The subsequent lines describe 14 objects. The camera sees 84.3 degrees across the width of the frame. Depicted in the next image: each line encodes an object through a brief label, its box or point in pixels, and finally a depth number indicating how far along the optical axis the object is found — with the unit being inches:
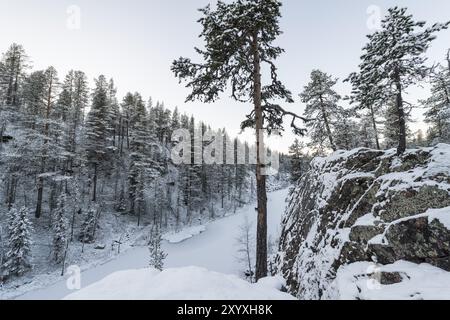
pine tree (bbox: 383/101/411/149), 1168.0
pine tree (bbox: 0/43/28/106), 1817.2
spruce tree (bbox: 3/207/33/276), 821.9
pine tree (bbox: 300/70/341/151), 958.4
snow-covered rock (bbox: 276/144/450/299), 242.2
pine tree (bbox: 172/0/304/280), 345.4
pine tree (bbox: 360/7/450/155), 386.9
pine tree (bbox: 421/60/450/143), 1009.1
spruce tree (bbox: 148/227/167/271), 898.1
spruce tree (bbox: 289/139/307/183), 1619.1
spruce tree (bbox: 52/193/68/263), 968.9
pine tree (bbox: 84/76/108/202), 1528.1
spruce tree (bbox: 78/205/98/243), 1166.5
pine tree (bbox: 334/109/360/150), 956.9
